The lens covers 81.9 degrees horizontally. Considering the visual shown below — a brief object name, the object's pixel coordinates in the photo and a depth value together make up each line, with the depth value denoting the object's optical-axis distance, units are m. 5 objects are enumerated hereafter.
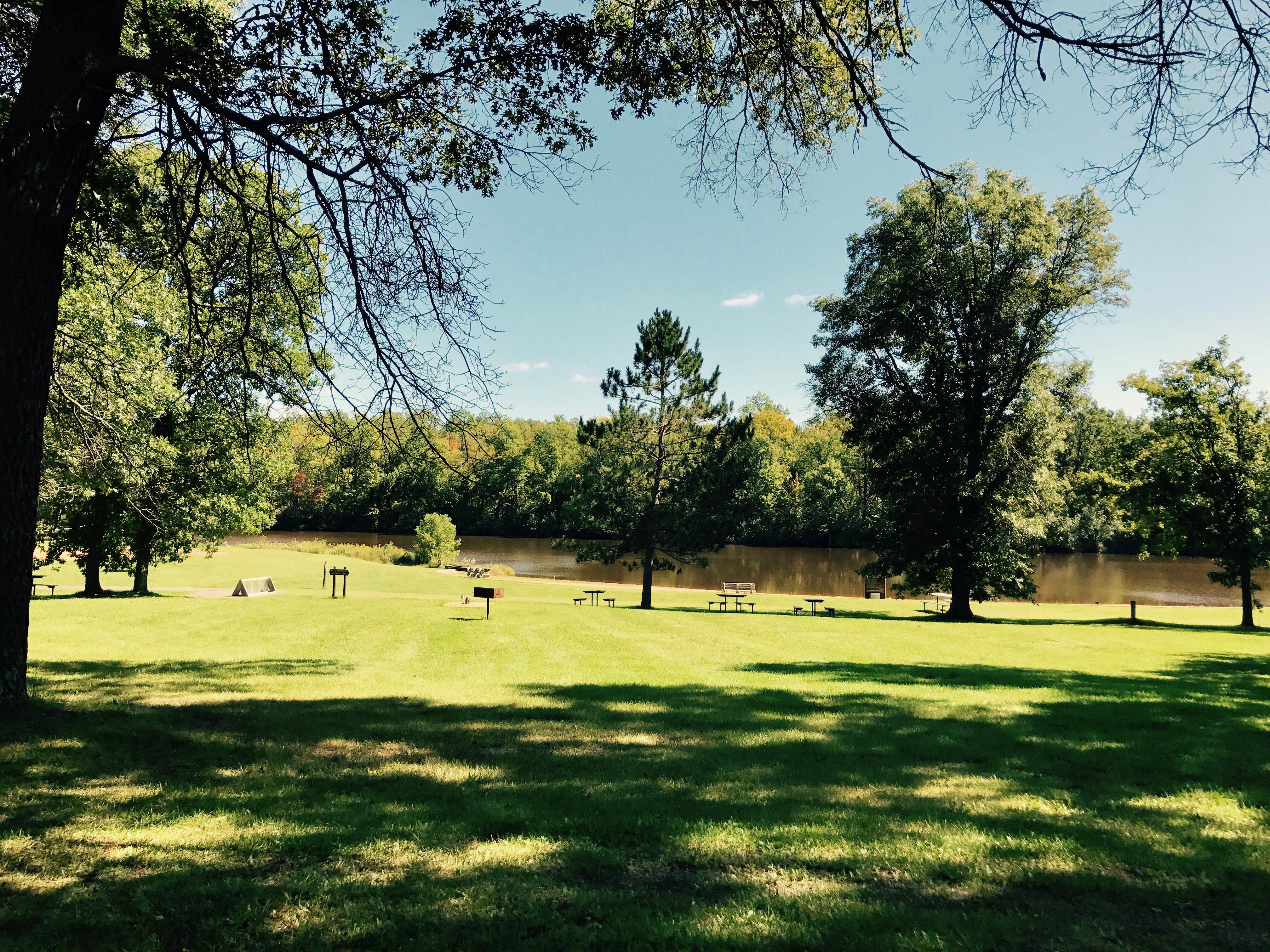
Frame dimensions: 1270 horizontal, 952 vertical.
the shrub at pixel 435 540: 48.66
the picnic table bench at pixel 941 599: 31.61
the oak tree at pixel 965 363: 24.80
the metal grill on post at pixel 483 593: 18.58
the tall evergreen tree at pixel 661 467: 30.95
